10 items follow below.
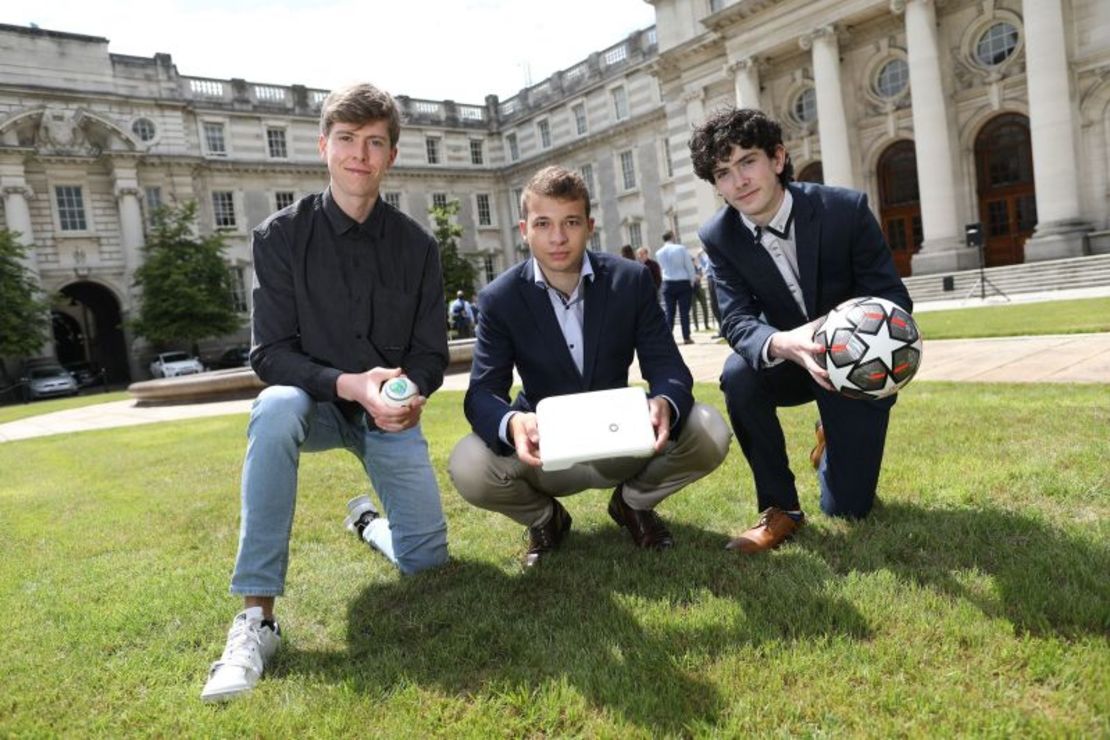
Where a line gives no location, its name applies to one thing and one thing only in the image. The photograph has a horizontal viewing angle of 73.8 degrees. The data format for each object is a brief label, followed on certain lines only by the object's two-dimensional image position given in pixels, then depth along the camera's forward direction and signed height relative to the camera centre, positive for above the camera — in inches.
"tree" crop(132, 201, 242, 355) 1349.7 +150.9
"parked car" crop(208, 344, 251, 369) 1449.3 +5.0
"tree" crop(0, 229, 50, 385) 1214.3 +129.5
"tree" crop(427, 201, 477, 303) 1571.1 +169.1
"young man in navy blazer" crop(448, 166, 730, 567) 130.6 -7.1
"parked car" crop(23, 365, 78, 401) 1177.4 -3.3
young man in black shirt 125.0 +5.6
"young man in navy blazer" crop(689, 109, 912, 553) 132.2 +1.7
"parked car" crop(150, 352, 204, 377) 1290.6 +5.0
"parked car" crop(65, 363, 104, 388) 1396.4 +9.0
